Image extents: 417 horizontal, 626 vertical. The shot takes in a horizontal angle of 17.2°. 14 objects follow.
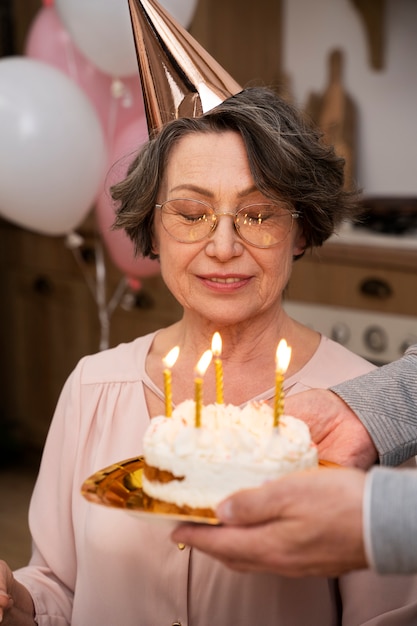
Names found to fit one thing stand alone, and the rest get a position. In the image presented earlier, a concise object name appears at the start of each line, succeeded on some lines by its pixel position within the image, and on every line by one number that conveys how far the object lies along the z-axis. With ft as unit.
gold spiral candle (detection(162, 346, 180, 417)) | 3.55
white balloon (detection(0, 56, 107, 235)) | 6.51
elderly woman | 4.18
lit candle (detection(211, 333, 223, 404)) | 3.63
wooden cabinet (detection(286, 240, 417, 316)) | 7.50
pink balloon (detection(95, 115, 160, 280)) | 6.84
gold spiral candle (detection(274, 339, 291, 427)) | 3.53
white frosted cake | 3.50
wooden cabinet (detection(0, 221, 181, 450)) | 9.37
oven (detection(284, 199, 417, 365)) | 7.52
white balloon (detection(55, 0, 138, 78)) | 6.48
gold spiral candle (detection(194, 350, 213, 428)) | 3.48
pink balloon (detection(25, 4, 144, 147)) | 7.17
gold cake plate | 3.36
